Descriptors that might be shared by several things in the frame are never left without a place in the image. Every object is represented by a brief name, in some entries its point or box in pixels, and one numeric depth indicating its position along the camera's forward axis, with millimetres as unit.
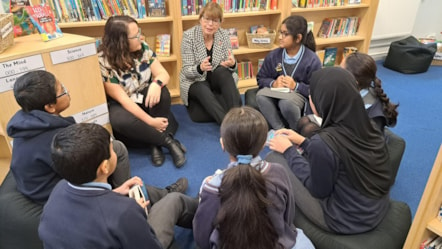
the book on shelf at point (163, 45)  3119
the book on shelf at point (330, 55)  3860
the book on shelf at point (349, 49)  3900
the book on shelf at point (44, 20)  1976
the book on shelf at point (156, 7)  2922
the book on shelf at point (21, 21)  2125
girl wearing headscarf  1285
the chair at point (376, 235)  1378
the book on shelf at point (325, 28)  3773
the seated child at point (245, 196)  1049
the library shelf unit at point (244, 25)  2927
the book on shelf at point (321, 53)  3810
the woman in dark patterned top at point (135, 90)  2215
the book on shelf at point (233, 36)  3389
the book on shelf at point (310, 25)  3684
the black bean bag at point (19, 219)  1456
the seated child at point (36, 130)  1341
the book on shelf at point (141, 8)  2873
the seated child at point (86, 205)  1000
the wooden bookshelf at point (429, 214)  1155
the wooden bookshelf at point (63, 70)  1758
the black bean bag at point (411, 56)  3963
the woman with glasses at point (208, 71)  2674
